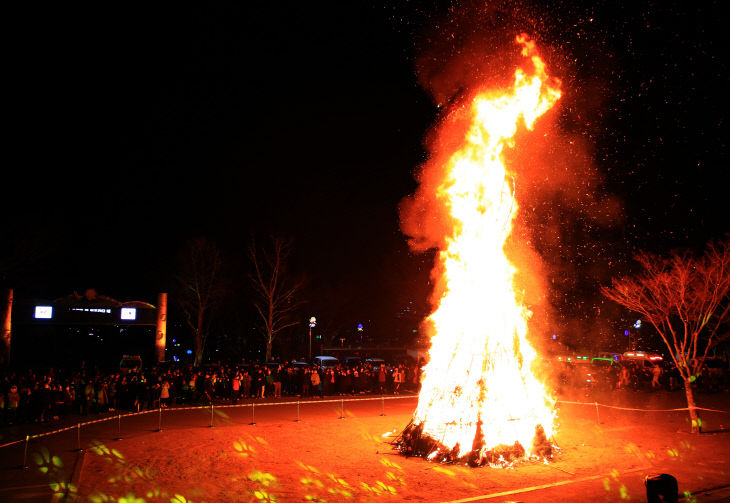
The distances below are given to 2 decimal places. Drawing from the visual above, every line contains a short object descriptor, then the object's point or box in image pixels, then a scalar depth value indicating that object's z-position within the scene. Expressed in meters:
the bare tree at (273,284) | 39.19
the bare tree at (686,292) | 16.31
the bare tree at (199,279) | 39.97
